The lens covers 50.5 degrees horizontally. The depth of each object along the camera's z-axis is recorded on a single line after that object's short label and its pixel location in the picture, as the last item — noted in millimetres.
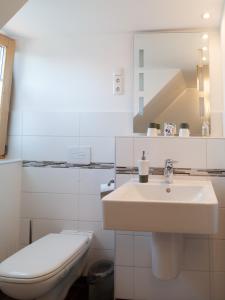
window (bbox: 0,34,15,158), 1911
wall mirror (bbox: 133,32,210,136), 1765
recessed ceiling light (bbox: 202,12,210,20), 1603
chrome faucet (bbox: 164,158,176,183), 1479
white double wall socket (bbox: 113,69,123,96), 1880
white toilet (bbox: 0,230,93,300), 1160
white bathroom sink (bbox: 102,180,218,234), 974
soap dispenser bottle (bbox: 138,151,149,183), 1470
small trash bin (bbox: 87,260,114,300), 1571
